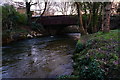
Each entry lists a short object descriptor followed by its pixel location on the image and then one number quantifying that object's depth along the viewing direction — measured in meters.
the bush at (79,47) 7.02
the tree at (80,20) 11.37
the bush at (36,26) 21.39
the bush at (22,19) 20.76
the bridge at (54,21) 21.44
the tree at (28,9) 22.62
